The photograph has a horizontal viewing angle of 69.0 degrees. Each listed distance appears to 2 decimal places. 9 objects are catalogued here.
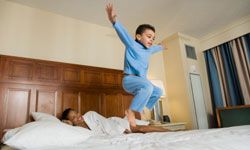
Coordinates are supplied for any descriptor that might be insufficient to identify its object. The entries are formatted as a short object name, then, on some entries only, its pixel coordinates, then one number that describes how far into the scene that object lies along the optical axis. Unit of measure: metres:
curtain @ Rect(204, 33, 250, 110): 3.30
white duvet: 2.00
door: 3.55
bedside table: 3.01
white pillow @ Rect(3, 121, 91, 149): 1.15
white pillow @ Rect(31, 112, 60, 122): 2.00
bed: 1.12
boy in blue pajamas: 1.39
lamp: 3.30
